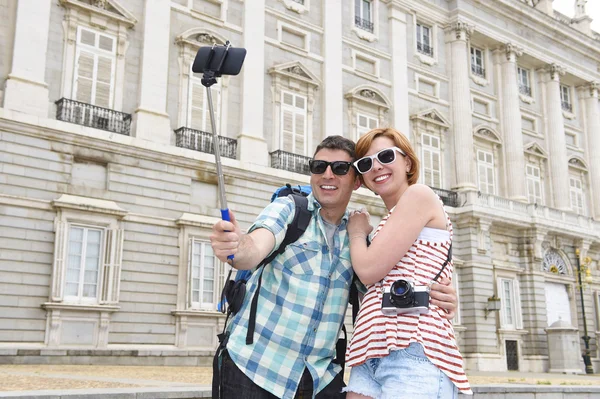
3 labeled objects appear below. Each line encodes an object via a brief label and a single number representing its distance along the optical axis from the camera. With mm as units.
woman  2660
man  2936
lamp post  26586
